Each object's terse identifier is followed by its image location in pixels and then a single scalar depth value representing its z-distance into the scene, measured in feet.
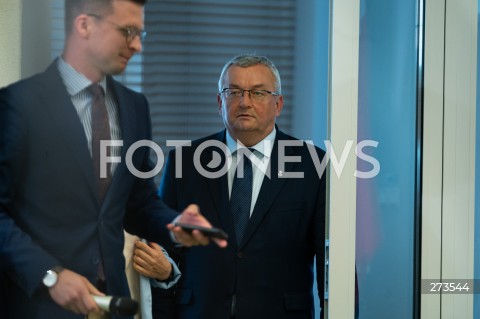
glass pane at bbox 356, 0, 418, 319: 18.07
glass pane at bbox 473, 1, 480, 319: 19.31
